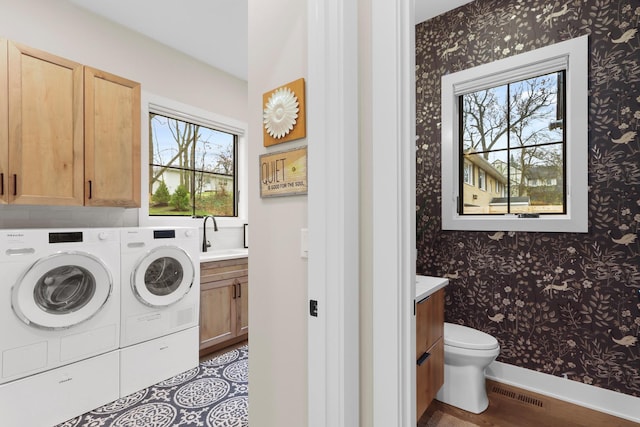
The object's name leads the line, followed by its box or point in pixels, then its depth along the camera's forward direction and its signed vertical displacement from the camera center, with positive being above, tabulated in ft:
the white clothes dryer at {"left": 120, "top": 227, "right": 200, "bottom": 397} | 7.26 -2.25
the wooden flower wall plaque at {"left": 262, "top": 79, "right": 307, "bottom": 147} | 3.67 +1.16
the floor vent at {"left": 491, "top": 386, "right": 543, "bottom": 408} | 6.81 -4.07
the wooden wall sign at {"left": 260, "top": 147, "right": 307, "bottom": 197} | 3.68 +0.46
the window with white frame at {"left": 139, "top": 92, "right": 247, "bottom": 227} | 10.06 +1.61
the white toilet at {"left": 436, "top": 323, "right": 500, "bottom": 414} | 6.26 -3.16
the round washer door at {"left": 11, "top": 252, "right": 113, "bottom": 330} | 5.91 -1.57
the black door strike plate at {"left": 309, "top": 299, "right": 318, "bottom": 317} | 3.37 -1.02
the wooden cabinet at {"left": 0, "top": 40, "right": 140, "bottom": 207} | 6.20 +1.70
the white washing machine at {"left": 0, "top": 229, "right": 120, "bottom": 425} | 5.74 -2.11
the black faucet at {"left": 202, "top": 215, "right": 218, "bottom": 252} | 10.92 -0.77
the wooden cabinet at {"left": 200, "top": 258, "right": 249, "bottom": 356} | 9.04 -2.72
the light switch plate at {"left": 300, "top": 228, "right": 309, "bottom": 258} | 3.63 -0.37
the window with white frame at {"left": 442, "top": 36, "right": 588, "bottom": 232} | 6.75 +1.74
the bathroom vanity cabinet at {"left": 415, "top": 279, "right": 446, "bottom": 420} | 5.20 -2.37
